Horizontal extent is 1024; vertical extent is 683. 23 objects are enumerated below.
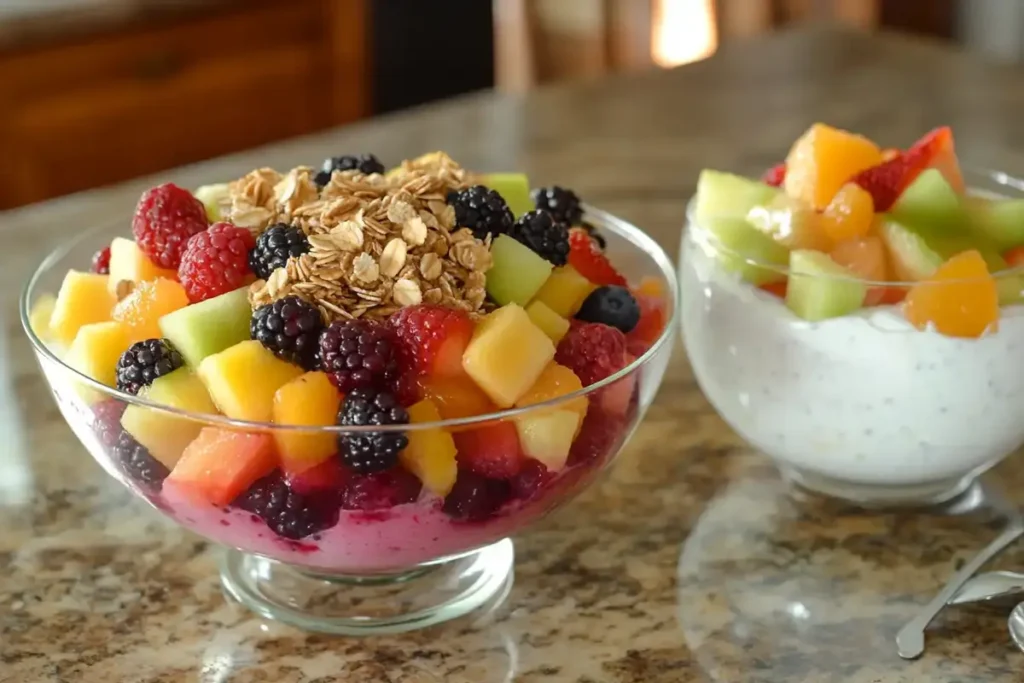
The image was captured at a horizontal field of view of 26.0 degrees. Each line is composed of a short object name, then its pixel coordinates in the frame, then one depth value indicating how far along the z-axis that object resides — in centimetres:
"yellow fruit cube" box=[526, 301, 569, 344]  65
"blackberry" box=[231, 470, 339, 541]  61
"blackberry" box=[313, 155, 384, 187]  70
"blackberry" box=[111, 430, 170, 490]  63
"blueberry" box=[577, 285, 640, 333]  67
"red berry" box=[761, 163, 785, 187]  74
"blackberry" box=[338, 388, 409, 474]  60
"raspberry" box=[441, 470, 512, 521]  62
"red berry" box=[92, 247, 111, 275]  69
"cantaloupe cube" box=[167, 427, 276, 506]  61
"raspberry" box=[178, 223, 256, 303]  64
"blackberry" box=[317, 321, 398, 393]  61
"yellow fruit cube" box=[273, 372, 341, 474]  60
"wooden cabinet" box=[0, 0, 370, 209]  147
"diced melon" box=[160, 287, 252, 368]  63
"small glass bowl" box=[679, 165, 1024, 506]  68
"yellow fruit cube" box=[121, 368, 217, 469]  61
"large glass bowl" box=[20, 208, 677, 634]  62
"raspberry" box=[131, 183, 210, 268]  66
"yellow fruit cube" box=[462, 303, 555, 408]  62
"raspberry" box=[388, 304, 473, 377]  62
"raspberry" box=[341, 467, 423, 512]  61
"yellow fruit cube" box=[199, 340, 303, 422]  61
